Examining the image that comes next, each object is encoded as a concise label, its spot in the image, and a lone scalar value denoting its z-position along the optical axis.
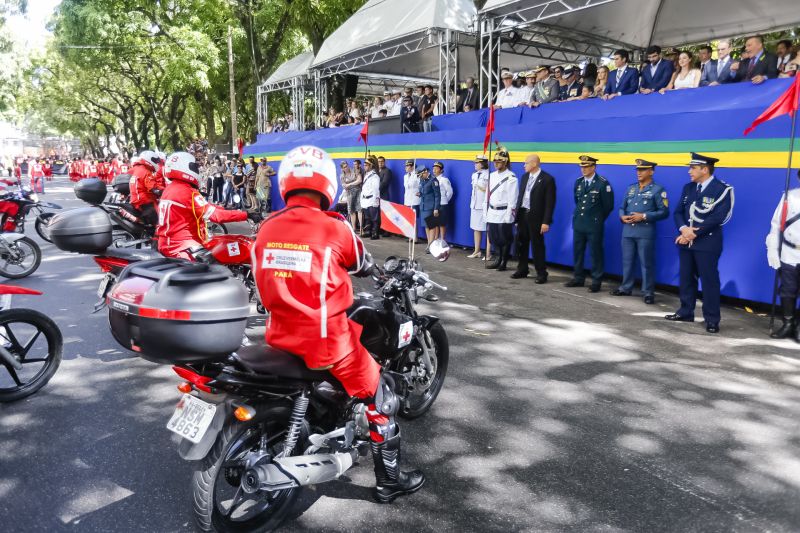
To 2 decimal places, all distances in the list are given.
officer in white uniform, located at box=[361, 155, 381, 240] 14.74
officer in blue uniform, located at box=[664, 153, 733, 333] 6.74
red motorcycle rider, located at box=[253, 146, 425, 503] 2.79
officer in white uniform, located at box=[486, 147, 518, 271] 10.19
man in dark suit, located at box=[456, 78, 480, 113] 13.96
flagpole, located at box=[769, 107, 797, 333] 6.43
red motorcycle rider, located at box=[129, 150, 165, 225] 8.10
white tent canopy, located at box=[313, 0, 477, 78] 14.35
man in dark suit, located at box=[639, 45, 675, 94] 9.77
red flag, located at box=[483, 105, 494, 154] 11.19
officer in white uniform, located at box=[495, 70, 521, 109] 12.33
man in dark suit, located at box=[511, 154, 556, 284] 9.44
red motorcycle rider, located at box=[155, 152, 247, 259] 5.97
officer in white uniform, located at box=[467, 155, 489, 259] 11.27
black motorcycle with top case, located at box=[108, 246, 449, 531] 2.53
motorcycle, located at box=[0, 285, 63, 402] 4.60
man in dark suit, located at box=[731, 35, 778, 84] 8.42
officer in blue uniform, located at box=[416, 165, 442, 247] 12.47
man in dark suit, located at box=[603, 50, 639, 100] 10.03
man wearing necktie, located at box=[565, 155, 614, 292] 8.77
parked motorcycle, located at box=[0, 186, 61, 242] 10.19
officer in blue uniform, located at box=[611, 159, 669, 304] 8.04
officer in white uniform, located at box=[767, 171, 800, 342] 6.36
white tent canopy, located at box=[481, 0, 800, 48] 12.07
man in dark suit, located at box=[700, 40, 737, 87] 9.16
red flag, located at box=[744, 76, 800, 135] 6.67
